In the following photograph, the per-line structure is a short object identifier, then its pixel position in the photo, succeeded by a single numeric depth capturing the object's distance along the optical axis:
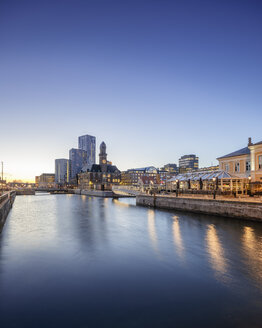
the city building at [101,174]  181.25
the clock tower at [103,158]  185.52
